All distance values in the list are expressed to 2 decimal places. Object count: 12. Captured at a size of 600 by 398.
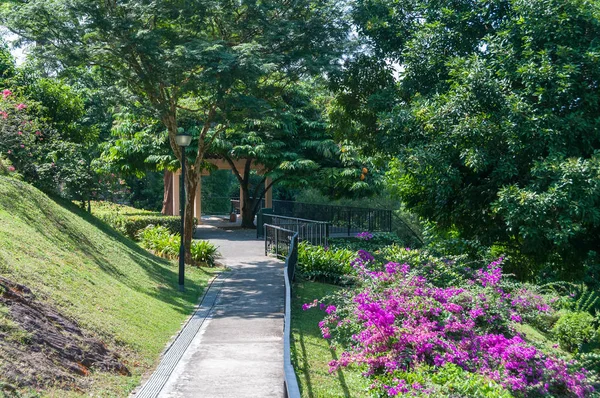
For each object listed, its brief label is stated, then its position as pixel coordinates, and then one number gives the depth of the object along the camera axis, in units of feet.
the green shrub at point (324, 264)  53.98
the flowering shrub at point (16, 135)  50.16
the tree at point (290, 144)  87.81
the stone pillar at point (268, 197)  103.71
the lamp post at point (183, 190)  45.32
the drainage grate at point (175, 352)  23.31
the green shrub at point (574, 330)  36.86
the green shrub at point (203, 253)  59.72
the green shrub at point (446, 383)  23.63
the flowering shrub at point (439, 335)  26.66
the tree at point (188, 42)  47.01
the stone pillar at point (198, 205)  102.53
